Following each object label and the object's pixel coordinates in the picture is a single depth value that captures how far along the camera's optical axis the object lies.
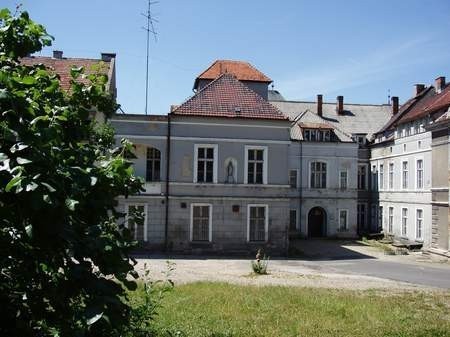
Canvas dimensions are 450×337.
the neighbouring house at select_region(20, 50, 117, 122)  23.95
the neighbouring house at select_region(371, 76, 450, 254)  26.39
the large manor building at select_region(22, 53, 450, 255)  23.45
